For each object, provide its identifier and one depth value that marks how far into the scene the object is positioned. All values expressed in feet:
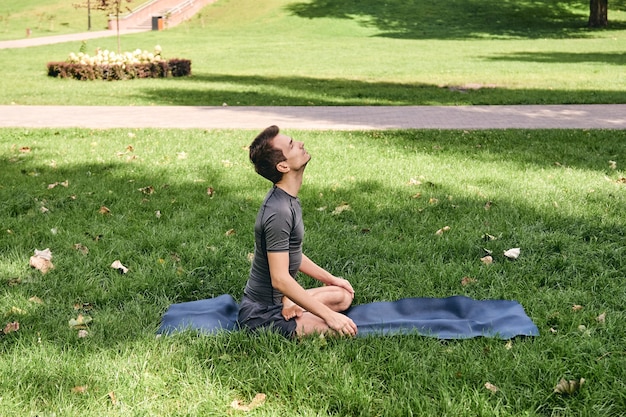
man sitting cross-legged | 10.82
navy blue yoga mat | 11.23
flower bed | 57.77
